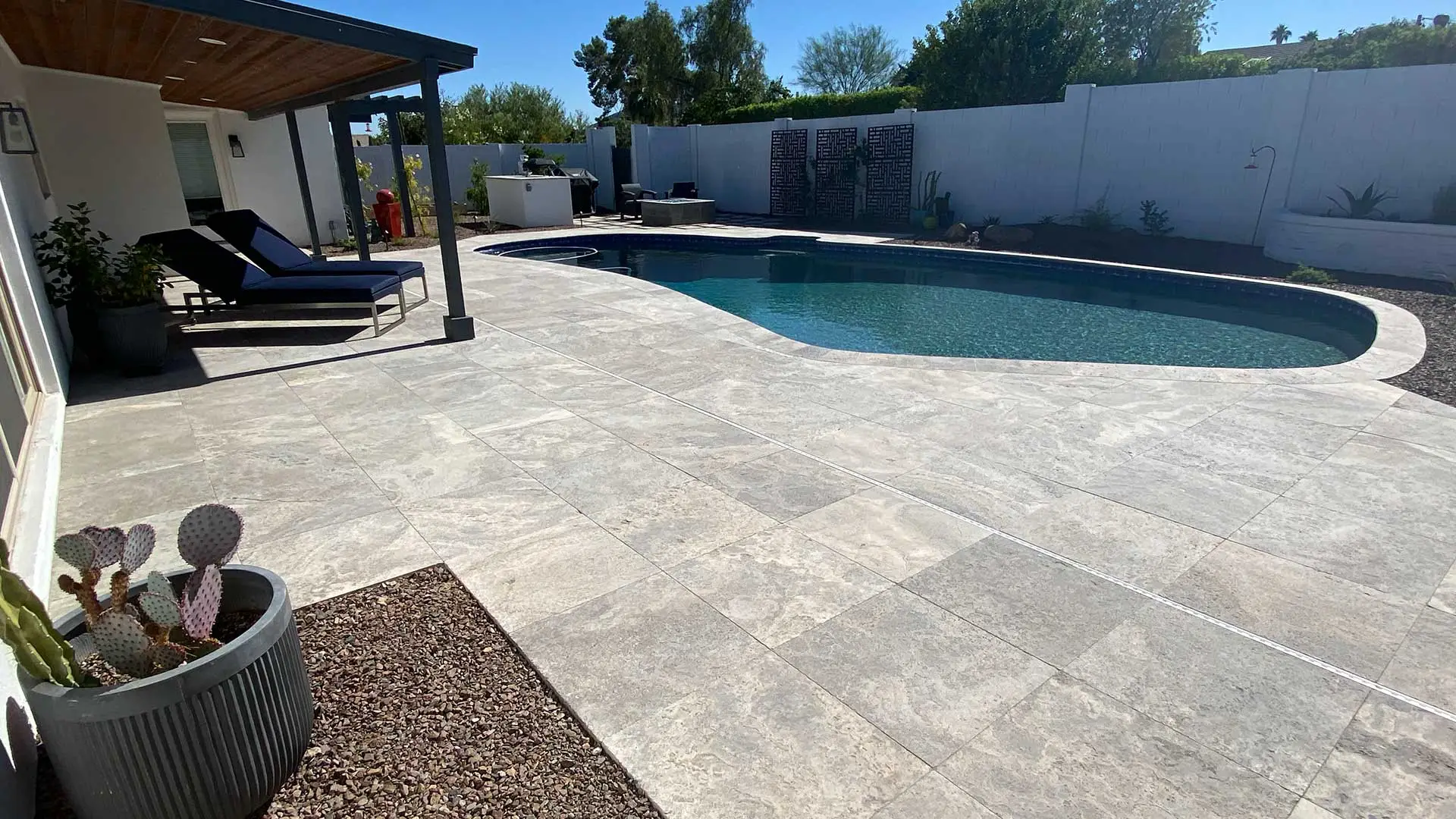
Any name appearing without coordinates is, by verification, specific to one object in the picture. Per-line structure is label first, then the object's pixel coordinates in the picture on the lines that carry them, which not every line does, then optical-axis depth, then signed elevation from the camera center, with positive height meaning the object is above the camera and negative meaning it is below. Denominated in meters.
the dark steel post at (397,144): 12.31 +0.53
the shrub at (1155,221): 13.10 -0.94
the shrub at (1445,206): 10.24 -0.61
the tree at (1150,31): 29.36 +5.20
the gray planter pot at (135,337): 5.52 -1.13
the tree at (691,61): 33.12 +4.95
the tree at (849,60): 44.31 +6.40
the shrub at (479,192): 17.61 -0.37
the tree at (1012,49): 24.08 +3.85
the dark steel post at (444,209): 6.25 -0.28
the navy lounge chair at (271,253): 7.41 -0.74
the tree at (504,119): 22.85 +2.23
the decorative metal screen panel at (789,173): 18.31 -0.04
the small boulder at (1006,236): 13.59 -1.22
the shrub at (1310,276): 9.65 -1.43
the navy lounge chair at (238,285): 6.70 -0.94
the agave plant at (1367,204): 10.76 -0.58
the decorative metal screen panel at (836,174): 17.42 -0.08
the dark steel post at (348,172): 10.22 +0.07
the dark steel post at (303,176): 10.16 +0.03
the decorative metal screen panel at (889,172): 16.55 -0.06
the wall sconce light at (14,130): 5.39 +0.38
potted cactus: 1.64 -1.13
